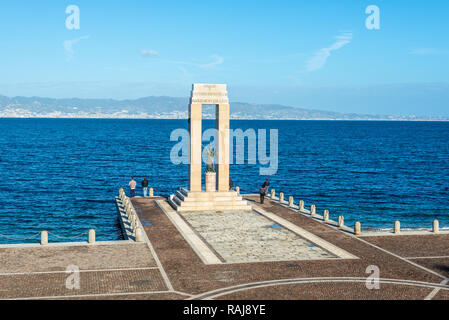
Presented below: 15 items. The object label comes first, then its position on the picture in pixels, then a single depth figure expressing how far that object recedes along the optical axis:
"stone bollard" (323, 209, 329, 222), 36.62
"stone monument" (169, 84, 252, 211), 39.62
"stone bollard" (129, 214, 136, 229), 32.59
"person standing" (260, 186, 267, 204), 42.97
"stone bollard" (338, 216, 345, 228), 34.59
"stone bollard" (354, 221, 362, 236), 32.03
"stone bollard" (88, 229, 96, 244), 28.67
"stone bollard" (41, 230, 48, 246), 28.55
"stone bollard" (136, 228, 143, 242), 29.44
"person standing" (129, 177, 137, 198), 47.03
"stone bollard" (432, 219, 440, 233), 33.03
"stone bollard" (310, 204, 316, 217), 38.62
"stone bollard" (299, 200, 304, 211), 40.62
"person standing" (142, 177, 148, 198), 48.00
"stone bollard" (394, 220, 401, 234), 32.64
